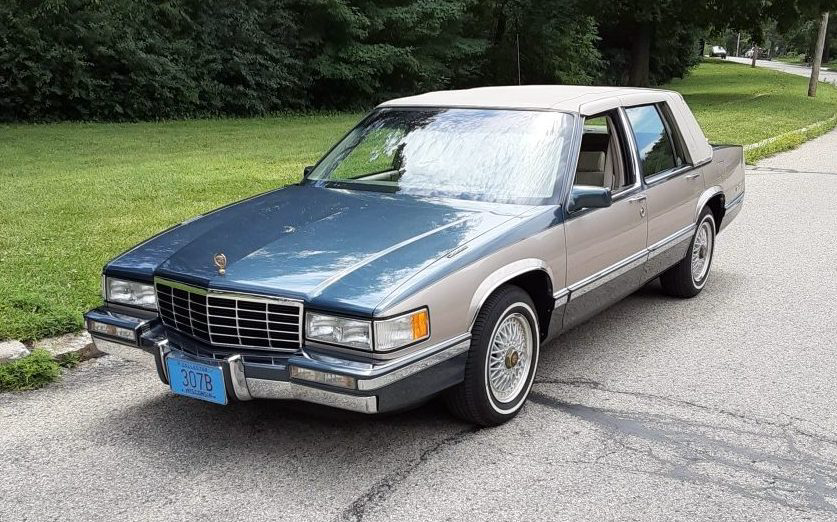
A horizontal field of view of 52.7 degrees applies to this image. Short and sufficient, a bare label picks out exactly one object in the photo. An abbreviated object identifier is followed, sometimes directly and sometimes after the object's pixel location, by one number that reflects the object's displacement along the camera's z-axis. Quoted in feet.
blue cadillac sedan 11.37
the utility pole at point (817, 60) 85.55
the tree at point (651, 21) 98.68
